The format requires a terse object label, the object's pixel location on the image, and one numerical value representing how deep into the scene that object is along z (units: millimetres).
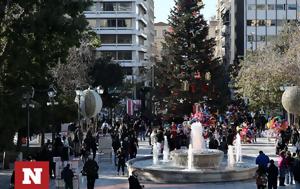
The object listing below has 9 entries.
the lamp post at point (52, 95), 31025
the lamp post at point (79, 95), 33212
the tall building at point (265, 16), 91375
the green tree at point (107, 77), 64688
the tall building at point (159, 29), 172100
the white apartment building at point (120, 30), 99625
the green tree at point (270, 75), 49844
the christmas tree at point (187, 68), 60656
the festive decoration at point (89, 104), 36125
